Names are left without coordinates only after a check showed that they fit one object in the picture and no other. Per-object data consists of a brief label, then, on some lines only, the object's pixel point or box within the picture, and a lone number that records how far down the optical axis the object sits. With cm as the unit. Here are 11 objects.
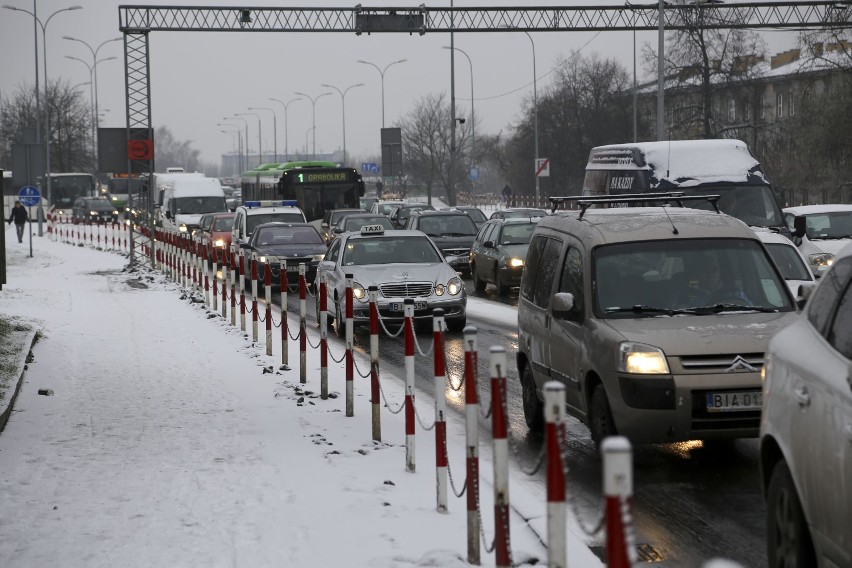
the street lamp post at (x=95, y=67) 8807
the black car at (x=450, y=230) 3356
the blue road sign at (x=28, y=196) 4319
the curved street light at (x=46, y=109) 6081
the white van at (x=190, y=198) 4966
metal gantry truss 4744
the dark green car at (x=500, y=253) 2758
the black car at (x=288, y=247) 2880
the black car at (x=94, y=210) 7791
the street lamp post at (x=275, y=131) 12219
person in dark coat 5409
